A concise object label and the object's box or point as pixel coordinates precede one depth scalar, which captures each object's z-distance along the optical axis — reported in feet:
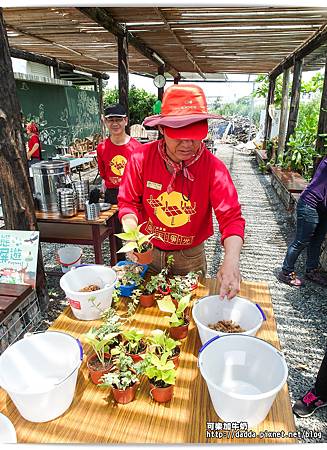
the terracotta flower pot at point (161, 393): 3.59
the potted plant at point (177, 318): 4.49
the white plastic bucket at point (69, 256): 12.80
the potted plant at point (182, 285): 5.15
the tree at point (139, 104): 57.00
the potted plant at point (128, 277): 5.54
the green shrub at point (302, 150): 22.62
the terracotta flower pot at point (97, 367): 3.85
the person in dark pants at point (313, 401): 7.15
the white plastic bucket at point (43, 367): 3.38
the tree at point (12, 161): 8.75
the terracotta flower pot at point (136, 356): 4.04
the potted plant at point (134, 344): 4.07
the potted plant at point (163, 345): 3.93
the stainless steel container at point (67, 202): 11.03
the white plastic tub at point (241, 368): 3.27
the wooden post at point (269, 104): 40.47
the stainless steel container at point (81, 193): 11.92
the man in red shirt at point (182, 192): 5.13
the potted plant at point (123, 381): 3.57
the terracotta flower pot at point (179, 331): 4.61
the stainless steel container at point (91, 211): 10.95
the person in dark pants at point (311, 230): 11.39
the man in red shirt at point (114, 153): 12.54
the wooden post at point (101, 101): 48.65
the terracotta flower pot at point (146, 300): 5.35
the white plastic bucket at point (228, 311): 4.60
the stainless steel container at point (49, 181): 11.02
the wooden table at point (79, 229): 11.09
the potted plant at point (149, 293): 5.36
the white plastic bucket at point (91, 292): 4.86
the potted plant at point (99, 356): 3.87
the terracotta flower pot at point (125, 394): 3.59
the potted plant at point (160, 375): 3.58
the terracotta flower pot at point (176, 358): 3.96
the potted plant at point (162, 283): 5.54
